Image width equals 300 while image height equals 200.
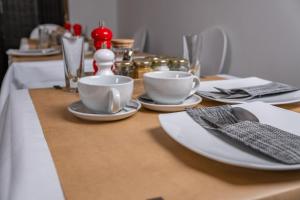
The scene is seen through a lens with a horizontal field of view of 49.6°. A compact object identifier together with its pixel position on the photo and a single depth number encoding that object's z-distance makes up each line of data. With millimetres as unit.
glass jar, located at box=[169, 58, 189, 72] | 838
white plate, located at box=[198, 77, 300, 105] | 703
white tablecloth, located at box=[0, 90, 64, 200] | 358
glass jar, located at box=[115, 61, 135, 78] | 822
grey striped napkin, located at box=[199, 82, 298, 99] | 731
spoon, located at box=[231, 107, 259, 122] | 535
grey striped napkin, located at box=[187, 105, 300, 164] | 395
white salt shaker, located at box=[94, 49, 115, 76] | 770
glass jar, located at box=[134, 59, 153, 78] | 815
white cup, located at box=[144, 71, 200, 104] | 624
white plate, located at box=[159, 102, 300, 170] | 389
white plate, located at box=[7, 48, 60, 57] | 1632
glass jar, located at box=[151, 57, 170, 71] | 825
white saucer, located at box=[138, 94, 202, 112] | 646
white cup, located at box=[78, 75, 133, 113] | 558
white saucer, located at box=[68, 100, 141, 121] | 579
